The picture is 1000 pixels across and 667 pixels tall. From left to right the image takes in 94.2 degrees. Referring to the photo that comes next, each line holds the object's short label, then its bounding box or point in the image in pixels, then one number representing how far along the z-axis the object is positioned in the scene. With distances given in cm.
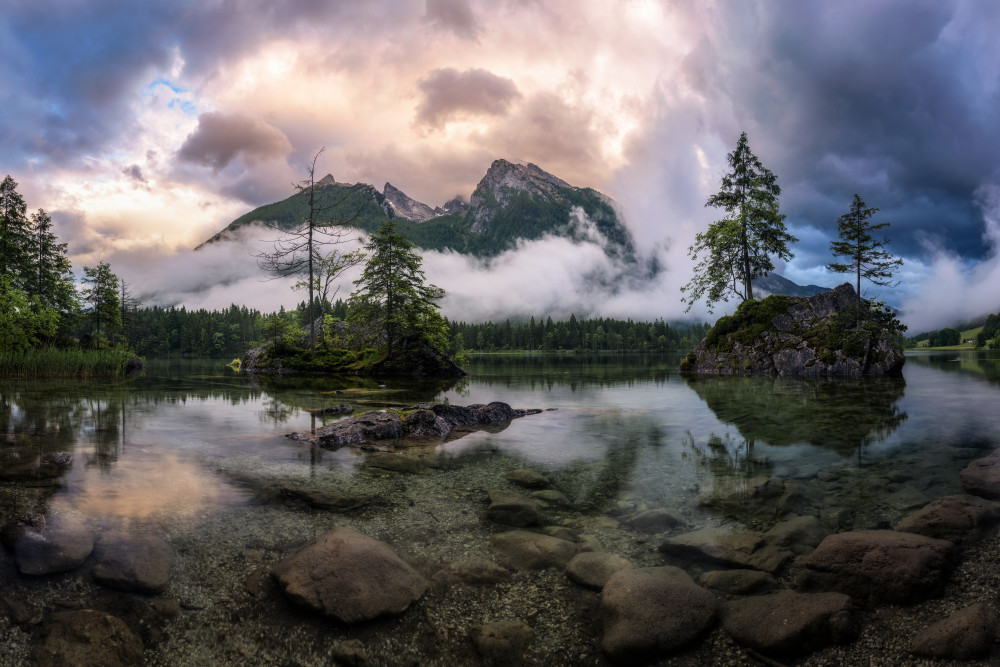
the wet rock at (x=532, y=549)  590
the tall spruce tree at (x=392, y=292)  4012
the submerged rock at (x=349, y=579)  473
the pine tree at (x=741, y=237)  4388
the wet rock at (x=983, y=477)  786
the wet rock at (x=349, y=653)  420
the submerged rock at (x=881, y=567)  484
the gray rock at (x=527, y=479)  929
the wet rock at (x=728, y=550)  579
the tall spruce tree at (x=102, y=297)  6066
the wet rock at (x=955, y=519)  617
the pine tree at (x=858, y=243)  3716
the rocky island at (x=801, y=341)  3541
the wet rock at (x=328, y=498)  775
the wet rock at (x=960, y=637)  383
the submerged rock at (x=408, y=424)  1317
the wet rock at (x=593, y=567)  544
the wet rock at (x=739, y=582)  522
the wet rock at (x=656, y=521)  705
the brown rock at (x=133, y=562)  509
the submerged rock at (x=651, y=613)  427
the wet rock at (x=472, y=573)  542
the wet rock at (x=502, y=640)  424
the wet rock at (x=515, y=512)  732
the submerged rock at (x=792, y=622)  417
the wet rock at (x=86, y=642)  403
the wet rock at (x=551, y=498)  826
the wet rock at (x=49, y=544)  526
